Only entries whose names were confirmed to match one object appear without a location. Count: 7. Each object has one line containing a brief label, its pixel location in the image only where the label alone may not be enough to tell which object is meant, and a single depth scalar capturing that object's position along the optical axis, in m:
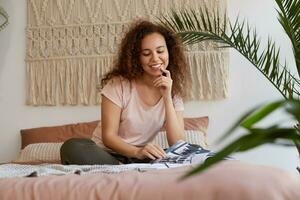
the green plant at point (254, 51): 0.34
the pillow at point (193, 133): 2.31
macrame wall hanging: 2.88
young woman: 1.94
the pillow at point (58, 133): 2.68
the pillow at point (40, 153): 2.39
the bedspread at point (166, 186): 0.95
